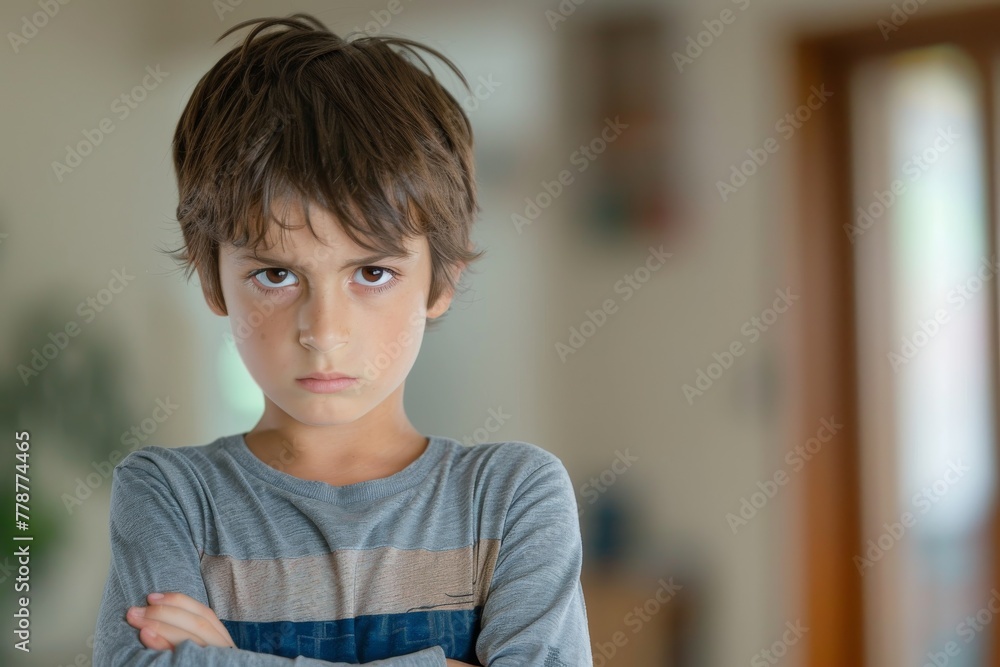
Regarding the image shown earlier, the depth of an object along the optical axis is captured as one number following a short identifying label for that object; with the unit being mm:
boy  1374
